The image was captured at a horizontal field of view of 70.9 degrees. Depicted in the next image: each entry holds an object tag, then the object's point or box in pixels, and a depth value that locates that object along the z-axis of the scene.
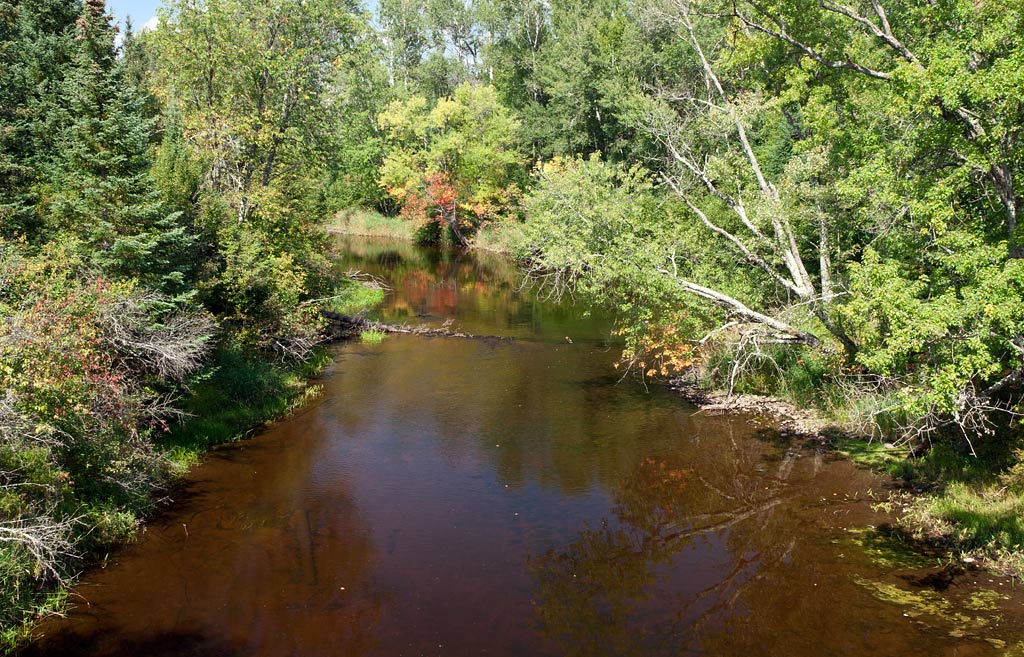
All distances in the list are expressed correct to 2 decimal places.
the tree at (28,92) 16.23
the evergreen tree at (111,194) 13.75
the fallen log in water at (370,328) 25.34
